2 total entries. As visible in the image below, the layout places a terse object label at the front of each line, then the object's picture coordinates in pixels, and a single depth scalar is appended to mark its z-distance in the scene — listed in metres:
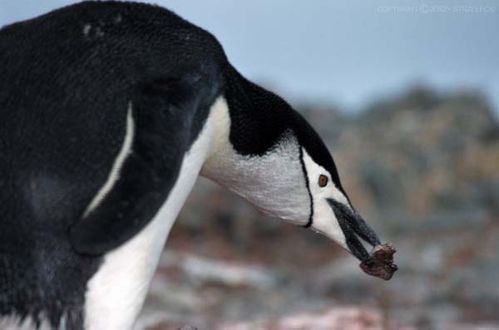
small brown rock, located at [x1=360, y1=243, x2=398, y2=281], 5.95
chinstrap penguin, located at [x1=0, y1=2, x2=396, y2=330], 4.46
